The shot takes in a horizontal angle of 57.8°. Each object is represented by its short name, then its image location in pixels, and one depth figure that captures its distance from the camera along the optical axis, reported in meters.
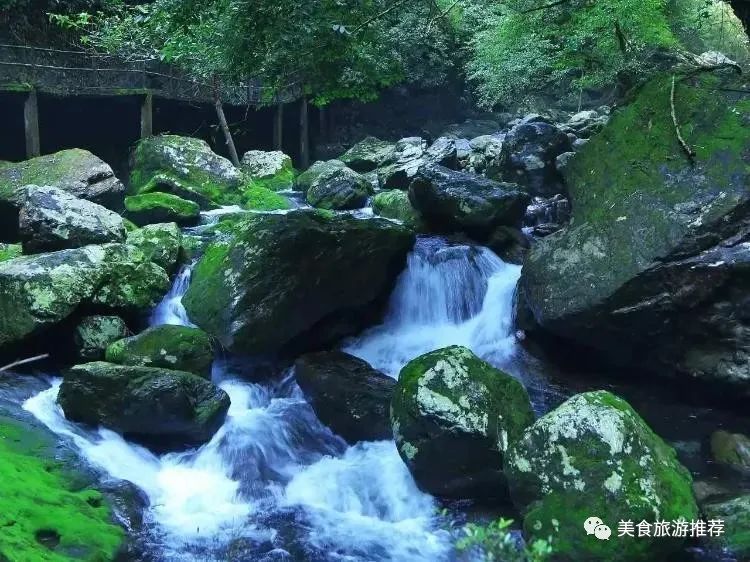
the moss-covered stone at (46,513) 4.67
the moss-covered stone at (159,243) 10.28
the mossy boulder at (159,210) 13.29
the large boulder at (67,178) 11.49
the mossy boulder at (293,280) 8.48
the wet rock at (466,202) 10.78
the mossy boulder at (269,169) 18.78
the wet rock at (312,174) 17.77
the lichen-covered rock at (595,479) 4.76
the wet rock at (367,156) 21.03
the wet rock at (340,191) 15.20
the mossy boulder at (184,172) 14.96
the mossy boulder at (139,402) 6.73
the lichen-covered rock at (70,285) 7.91
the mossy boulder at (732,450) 6.49
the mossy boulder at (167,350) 7.66
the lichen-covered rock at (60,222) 9.70
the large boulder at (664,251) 6.99
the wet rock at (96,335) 8.18
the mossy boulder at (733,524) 5.07
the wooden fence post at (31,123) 15.42
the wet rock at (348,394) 7.23
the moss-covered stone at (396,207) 11.98
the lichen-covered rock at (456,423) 5.95
